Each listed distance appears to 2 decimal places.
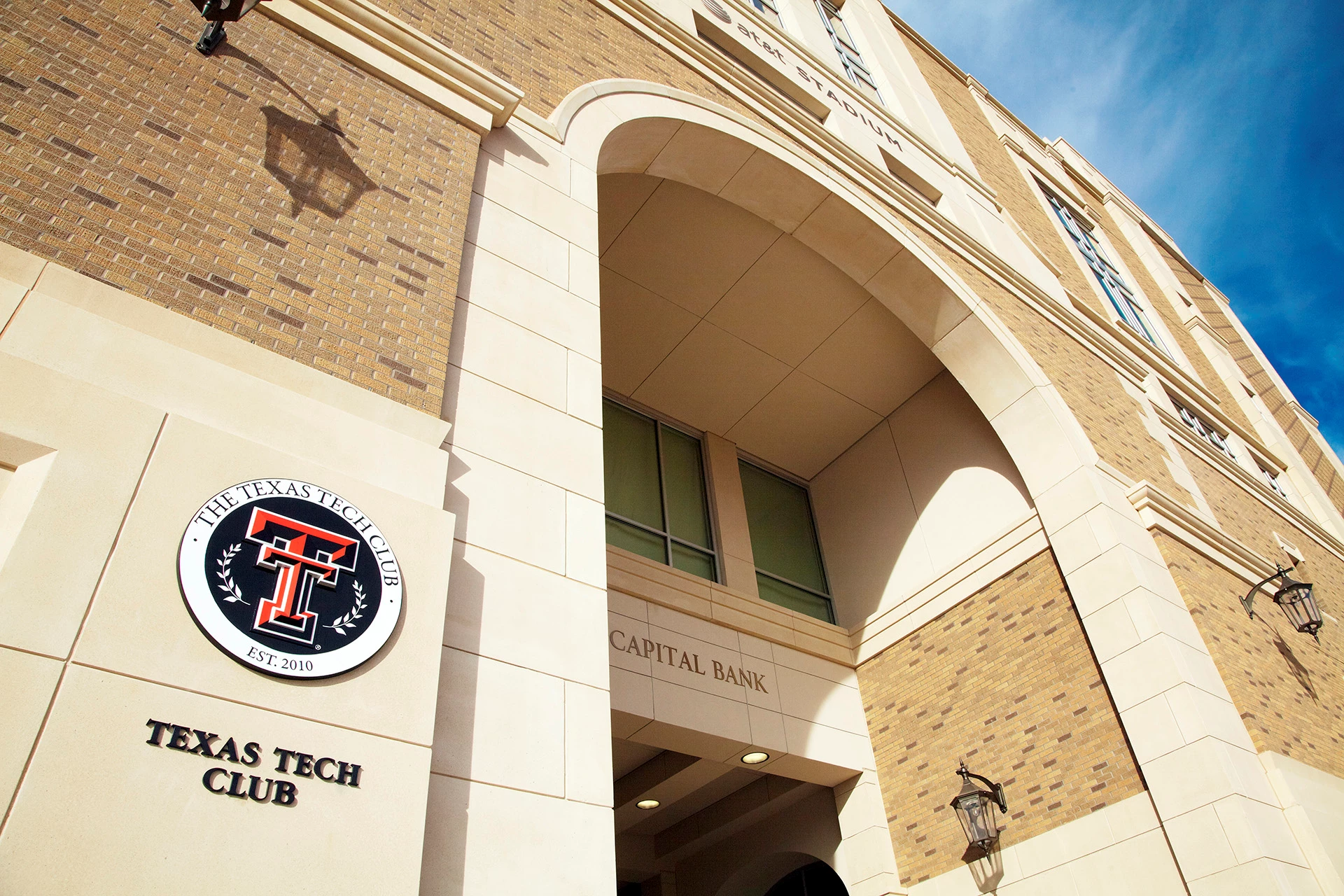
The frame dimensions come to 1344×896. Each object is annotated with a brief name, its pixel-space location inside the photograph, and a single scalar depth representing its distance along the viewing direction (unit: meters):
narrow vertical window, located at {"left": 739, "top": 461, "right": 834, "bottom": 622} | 12.39
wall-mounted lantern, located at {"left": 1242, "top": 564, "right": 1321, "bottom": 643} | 10.17
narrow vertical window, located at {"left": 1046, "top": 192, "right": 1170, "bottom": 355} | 17.95
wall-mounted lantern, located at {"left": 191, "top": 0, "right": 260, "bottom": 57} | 4.81
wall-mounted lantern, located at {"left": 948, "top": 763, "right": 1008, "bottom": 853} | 8.93
